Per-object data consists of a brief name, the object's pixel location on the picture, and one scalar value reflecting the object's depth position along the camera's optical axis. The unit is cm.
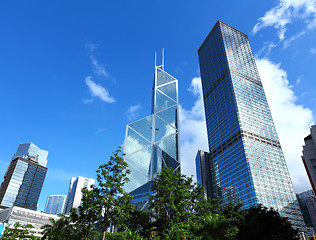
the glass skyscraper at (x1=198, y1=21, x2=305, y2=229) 11344
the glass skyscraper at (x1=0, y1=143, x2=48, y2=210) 17738
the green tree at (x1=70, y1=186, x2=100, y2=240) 2145
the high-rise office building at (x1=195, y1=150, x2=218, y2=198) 14548
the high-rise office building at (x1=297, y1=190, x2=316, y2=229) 14850
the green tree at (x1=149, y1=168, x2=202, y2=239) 2575
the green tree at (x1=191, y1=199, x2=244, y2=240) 2094
